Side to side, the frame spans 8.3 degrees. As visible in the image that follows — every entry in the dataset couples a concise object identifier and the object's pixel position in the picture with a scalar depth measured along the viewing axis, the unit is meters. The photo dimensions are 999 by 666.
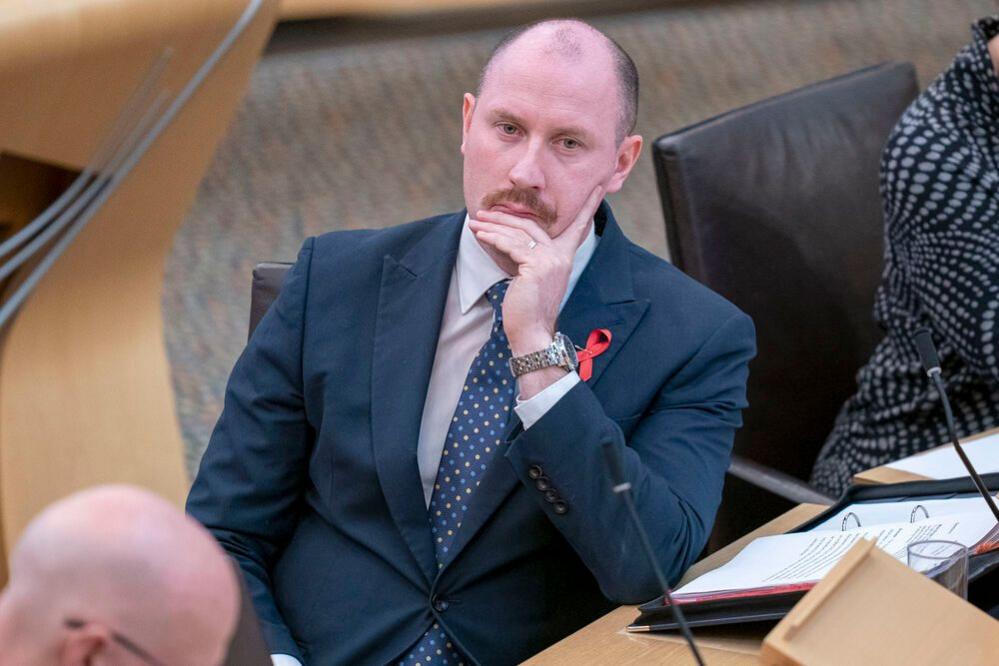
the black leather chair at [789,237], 7.09
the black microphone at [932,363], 6.42
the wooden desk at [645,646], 6.38
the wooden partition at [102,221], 6.64
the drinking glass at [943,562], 6.35
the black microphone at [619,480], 6.20
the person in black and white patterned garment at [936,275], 7.01
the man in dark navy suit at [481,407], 6.58
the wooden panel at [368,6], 12.89
